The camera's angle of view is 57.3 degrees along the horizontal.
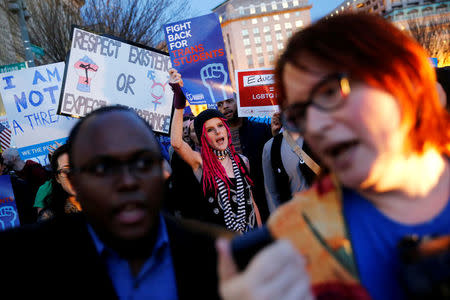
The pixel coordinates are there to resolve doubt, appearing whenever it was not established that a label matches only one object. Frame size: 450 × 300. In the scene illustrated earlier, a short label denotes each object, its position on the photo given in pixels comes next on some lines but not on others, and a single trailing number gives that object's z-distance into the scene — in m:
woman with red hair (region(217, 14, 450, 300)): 1.05
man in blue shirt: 1.28
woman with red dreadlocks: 3.49
